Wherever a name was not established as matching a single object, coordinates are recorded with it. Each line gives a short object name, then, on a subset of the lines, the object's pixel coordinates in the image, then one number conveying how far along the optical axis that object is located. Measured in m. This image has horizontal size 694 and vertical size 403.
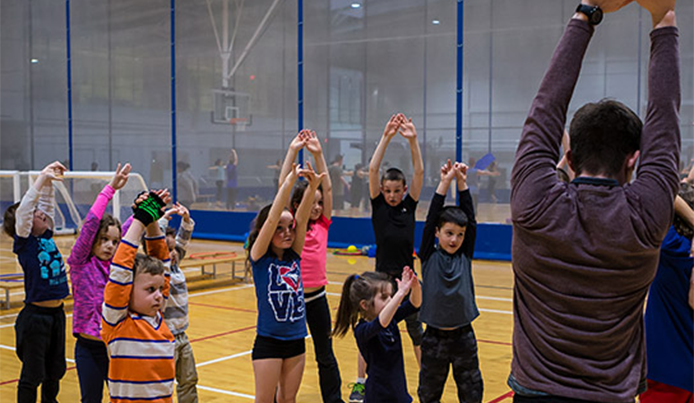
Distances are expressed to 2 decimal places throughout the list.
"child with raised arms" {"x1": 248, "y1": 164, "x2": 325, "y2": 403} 3.46
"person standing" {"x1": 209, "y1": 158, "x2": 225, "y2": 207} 14.64
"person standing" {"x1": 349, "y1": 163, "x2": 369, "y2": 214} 13.25
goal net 9.52
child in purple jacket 3.60
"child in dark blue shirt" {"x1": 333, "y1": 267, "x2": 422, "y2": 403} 3.06
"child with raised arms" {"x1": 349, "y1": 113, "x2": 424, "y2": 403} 4.50
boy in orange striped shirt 2.94
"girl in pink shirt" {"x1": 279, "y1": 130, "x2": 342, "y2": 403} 4.12
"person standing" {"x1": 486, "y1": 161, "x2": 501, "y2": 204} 12.30
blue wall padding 11.12
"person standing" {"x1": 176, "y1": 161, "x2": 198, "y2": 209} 14.78
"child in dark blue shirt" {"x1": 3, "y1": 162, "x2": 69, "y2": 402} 3.96
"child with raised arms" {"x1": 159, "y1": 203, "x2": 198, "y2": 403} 3.88
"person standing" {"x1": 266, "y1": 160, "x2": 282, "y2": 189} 13.94
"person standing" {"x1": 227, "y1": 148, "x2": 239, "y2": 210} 14.50
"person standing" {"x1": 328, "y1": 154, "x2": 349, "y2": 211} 13.43
